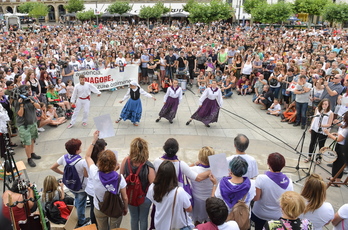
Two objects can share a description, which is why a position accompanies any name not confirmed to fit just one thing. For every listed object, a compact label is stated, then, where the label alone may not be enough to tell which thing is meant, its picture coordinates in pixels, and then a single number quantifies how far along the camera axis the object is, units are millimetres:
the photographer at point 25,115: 6469
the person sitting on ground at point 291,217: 2955
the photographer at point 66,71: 10845
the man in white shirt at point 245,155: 4238
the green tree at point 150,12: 39625
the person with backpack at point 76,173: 4262
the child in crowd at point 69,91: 10172
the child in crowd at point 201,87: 12385
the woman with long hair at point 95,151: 4359
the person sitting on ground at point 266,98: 10719
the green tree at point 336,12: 30642
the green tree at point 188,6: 40662
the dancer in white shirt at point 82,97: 8648
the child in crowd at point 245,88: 12374
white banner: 11469
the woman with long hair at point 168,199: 3334
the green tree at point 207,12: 32281
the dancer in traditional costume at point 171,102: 9000
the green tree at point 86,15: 42188
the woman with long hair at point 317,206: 3379
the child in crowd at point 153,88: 12461
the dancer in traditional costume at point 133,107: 8859
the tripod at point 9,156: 3875
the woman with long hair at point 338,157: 5812
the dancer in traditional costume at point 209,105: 8789
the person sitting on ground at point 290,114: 9539
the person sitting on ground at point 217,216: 2883
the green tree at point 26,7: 52938
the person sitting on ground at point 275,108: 10266
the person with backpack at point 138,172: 3834
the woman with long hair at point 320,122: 6328
